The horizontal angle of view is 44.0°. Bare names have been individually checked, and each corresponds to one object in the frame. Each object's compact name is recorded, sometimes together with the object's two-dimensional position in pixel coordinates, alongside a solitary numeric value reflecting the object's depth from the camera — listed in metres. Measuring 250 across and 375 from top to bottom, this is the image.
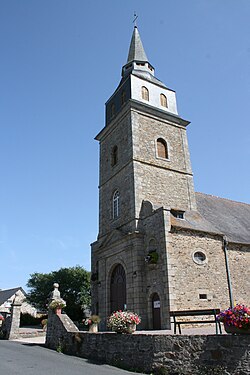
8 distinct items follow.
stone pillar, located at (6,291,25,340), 16.89
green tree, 32.22
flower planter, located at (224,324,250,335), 6.12
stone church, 14.65
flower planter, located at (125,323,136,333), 8.75
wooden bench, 7.79
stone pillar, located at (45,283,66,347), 12.70
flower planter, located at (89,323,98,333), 12.54
